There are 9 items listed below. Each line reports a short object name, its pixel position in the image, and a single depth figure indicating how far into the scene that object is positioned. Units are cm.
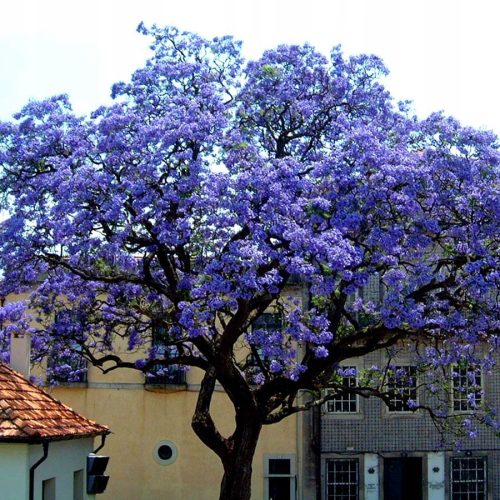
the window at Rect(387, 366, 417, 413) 1941
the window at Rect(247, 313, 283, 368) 2040
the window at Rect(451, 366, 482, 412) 2576
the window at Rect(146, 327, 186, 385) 2748
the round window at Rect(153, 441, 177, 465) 2819
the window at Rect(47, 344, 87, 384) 2058
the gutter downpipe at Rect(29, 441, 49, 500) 1445
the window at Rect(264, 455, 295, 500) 2802
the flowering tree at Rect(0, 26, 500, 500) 1580
